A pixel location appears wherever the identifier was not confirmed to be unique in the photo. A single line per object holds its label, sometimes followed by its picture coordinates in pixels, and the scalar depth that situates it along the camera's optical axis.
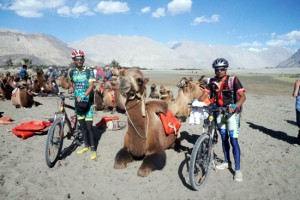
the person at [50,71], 23.45
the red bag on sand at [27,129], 7.36
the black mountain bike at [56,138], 5.24
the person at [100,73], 16.44
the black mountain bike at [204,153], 4.43
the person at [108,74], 17.31
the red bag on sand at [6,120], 9.10
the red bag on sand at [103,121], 8.85
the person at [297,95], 7.13
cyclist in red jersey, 4.68
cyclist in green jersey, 5.66
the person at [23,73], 15.50
